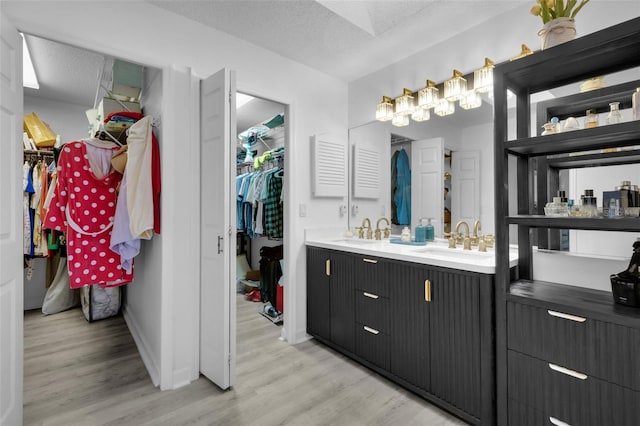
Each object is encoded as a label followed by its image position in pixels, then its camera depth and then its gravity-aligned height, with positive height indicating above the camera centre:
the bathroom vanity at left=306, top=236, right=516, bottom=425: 1.65 -0.65
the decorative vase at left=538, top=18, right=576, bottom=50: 1.44 +0.86
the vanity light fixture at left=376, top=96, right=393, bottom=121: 2.74 +0.94
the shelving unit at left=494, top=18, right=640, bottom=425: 1.24 -0.38
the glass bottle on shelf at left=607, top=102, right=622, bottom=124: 1.36 +0.44
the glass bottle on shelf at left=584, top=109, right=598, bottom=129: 1.47 +0.45
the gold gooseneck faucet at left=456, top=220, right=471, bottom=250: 2.22 -0.15
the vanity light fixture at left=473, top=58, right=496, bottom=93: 2.09 +0.94
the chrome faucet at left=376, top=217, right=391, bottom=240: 2.92 -0.14
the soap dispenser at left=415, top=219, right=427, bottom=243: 2.59 -0.15
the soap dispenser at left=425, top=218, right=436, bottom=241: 2.56 -0.14
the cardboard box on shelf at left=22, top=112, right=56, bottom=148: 3.30 +0.90
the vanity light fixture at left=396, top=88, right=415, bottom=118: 2.62 +0.95
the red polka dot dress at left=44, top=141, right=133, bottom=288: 2.15 +0.01
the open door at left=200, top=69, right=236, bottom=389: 1.99 -0.10
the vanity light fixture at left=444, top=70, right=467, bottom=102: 2.26 +0.94
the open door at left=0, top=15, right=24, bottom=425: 1.44 -0.05
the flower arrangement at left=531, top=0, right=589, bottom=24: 1.46 +0.98
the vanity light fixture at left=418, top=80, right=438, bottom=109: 2.44 +0.95
